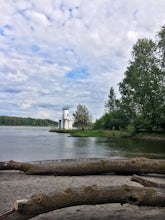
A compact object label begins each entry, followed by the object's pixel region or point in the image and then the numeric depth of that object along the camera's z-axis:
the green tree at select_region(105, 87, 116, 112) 59.45
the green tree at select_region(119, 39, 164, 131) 28.53
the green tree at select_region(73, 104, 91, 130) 65.88
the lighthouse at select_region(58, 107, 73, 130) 70.10
